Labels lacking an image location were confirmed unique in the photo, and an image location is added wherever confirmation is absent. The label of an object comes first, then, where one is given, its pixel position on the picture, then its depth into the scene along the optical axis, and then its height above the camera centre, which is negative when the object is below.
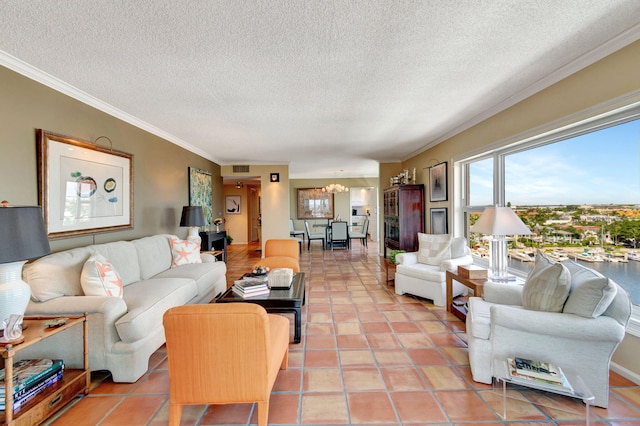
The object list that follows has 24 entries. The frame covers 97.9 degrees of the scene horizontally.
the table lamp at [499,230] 2.56 -0.19
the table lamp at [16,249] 1.56 -0.19
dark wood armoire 5.52 -0.09
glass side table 1.42 -0.97
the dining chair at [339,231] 8.00 -0.56
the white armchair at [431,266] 3.50 -0.77
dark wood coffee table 2.52 -0.80
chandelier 9.27 +0.79
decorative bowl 3.03 -0.63
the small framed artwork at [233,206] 9.77 +0.25
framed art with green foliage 5.29 +0.46
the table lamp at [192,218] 4.38 -0.07
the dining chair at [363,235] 7.99 -0.70
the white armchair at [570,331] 1.67 -0.78
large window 2.16 +0.17
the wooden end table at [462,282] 2.69 -0.81
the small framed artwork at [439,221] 4.80 -0.19
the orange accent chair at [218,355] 1.40 -0.74
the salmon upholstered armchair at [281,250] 4.30 -0.60
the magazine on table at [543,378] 1.52 -0.96
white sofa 1.97 -0.75
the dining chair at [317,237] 8.23 -0.75
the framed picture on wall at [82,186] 2.50 +0.30
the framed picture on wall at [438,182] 4.75 +0.50
